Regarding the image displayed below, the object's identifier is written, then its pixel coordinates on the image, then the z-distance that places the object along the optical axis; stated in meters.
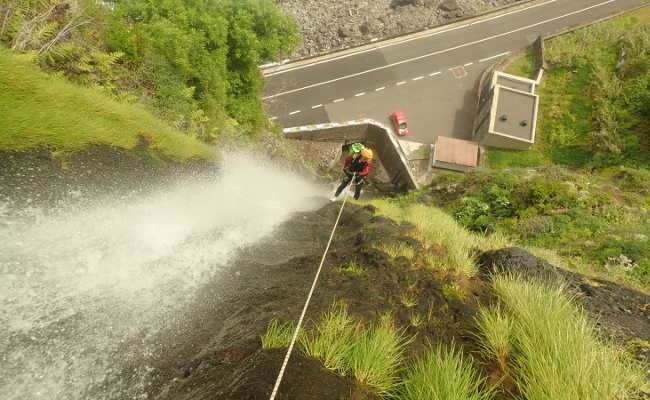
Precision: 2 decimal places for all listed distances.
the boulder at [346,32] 31.27
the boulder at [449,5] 32.81
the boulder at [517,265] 6.07
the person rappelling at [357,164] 11.48
